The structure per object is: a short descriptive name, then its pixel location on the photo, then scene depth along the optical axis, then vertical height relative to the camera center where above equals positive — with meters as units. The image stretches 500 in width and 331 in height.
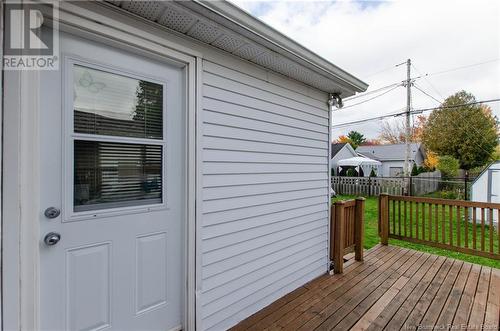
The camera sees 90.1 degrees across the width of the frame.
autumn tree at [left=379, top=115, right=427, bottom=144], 22.22 +3.48
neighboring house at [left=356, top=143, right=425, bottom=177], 20.88 +0.96
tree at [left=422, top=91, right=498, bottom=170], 14.56 +2.03
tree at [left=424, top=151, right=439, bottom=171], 17.33 +0.38
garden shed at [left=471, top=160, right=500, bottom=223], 5.07 -0.41
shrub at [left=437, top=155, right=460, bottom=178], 13.86 -0.01
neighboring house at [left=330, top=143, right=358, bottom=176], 18.57 +1.03
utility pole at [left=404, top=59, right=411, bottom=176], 12.09 +3.36
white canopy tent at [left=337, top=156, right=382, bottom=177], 13.66 +0.21
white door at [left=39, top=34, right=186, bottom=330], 1.40 -0.16
